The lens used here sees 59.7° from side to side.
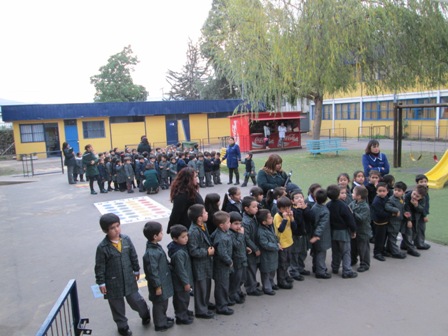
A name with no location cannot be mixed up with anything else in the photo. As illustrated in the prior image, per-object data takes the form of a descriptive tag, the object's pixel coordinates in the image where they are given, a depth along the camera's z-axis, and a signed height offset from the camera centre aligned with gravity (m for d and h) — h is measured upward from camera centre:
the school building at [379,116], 26.02 -0.05
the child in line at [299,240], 5.32 -1.69
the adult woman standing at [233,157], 13.12 -1.17
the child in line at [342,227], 5.45 -1.52
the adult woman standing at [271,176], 6.72 -0.96
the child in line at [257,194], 5.60 -1.04
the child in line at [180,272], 4.36 -1.65
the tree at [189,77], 54.03 +6.68
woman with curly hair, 5.27 -0.97
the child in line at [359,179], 6.29 -1.00
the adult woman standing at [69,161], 15.36 -1.26
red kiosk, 23.52 -0.52
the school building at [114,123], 27.95 +0.26
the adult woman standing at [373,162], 7.64 -0.89
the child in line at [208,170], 13.34 -1.61
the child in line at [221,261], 4.62 -1.64
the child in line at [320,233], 5.39 -1.58
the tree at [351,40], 13.08 +2.65
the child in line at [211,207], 5.20 -1.12
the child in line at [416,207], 6.05 -1.46
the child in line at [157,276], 4.20 -1.63
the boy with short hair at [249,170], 12.62 -1.58
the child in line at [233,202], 5.59 -1.15
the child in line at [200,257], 4.54 -1.55
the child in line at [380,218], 5.92 -1.55
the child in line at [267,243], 5.00 -1.57
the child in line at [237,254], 4.76 -1.61
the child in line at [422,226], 6.27 -1.80
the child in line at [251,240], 4.98 -1.51
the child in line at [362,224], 5.65 -1.55
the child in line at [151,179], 12.50 -1.70
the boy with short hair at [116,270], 4.19 -1.54
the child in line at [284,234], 5.16 -1.53
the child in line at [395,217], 5.89 -1.55
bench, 19.75 -1.41
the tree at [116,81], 45.84 +5.43
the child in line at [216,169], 13.50 -1.61
